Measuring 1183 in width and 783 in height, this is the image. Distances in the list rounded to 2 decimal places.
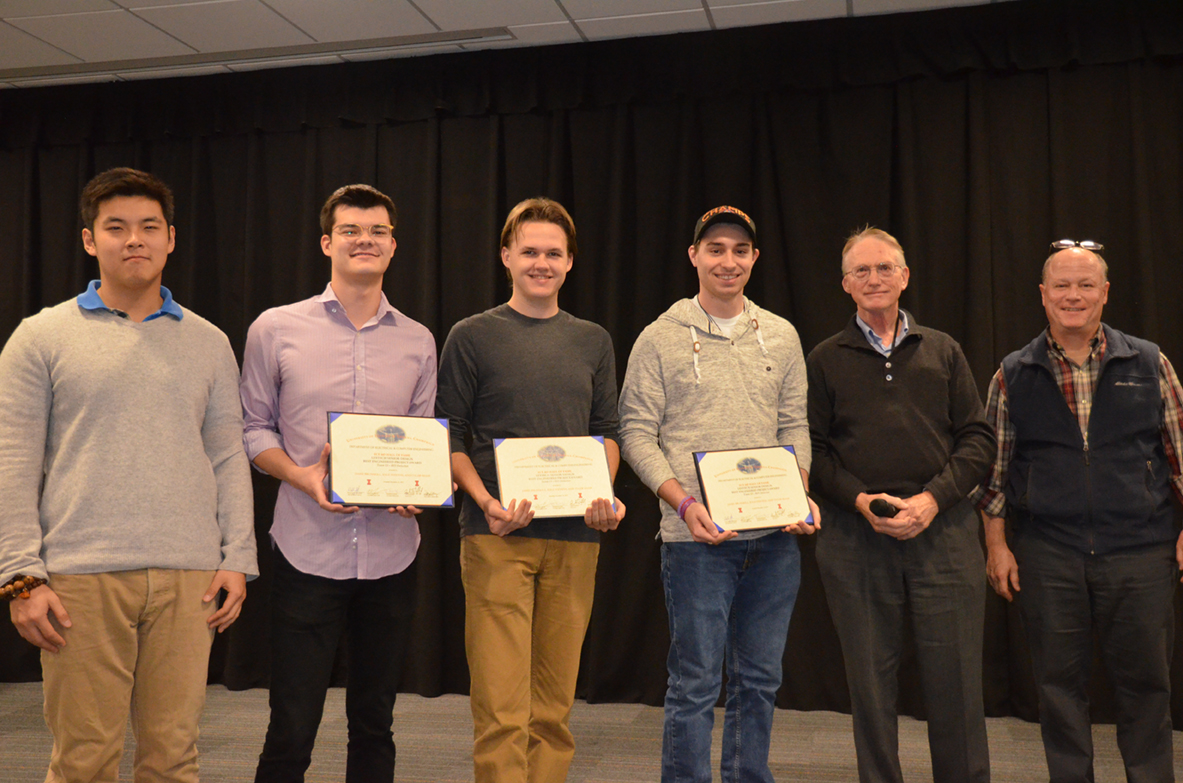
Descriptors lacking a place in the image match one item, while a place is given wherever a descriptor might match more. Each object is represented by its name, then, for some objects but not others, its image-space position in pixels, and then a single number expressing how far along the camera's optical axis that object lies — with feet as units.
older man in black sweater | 8.70
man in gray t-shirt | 8.09
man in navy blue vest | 9.24
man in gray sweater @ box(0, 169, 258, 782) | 6.71
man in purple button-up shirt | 7.85
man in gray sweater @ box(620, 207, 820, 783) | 8.29
